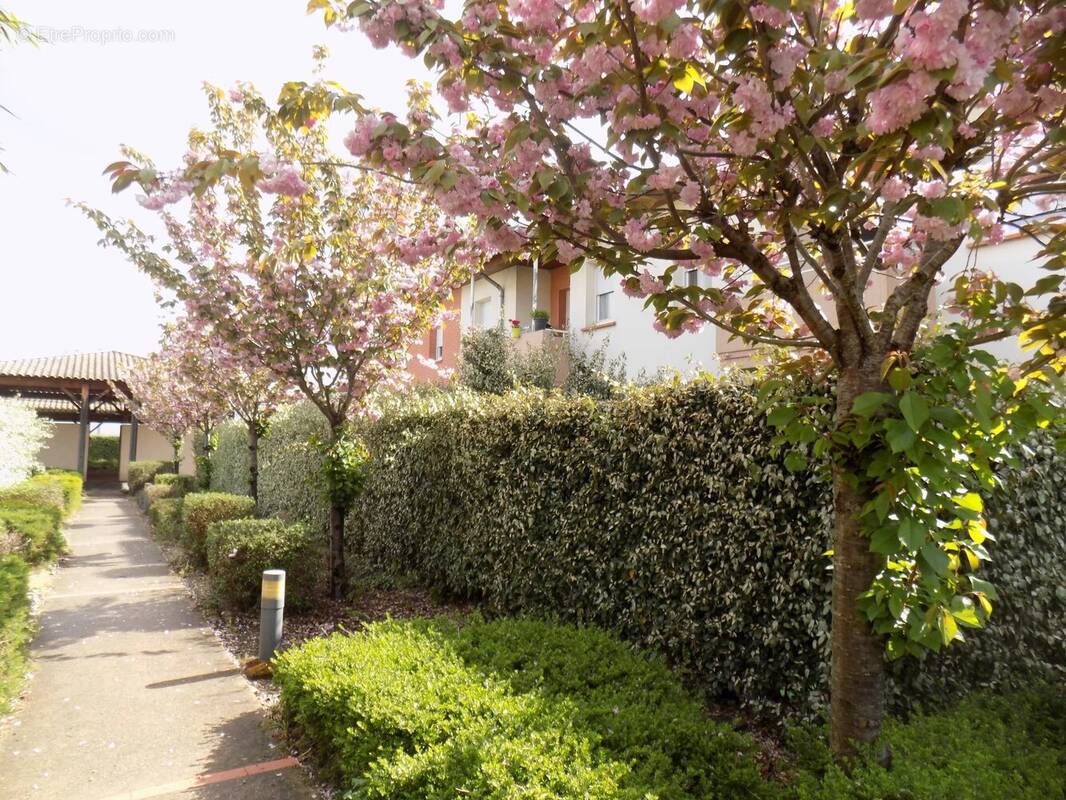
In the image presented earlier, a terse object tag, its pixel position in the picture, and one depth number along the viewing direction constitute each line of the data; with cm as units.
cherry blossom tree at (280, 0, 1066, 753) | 216
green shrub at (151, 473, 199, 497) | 1745
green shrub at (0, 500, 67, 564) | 839
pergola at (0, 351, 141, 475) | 2594
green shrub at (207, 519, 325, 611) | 718
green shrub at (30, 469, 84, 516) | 1605
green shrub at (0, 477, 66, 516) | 1117
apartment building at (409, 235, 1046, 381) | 761
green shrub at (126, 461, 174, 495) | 2425
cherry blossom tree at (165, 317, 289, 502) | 1137
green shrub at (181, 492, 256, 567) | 1035
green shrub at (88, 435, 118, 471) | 3391
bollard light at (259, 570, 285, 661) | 583
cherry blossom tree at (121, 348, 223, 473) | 1511
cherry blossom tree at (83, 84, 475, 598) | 732
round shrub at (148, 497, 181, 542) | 1298
